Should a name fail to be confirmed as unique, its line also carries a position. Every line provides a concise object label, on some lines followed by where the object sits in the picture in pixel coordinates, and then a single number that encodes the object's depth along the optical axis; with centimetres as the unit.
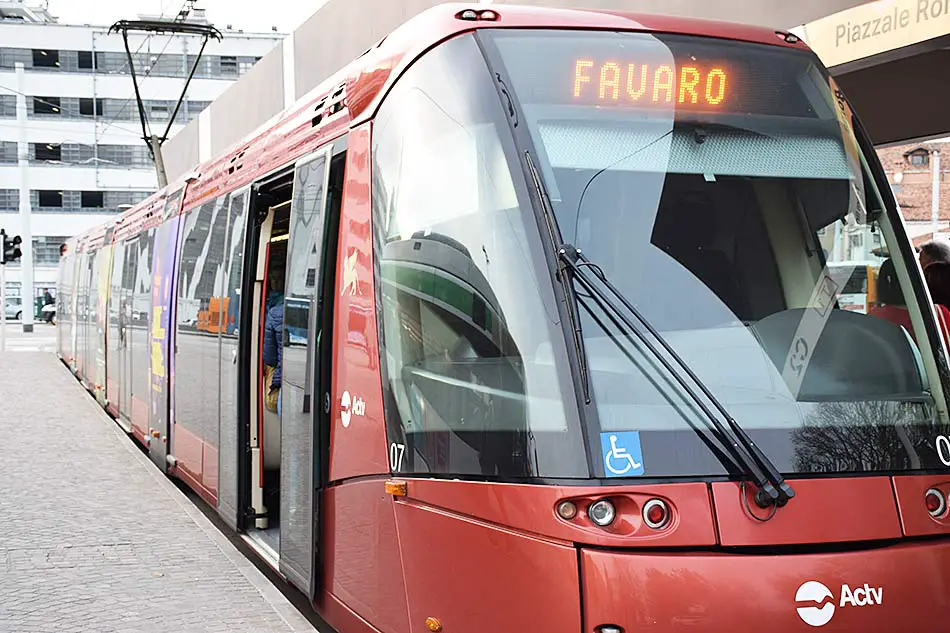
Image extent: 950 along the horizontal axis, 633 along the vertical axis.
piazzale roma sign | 746
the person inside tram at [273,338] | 755
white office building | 6981
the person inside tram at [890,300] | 444
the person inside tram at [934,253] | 629
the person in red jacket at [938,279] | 622
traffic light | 3657
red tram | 383
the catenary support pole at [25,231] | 5297
